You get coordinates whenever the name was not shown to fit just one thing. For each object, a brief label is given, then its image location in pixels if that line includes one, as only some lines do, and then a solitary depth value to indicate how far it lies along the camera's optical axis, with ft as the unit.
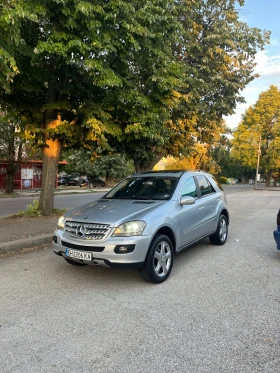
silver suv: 13.80
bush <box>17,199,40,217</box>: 33.18
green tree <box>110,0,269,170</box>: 42.16
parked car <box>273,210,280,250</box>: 18.45
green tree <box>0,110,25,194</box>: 67.10
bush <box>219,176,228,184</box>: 221.97
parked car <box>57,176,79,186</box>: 124.26
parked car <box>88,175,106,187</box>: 127.65
